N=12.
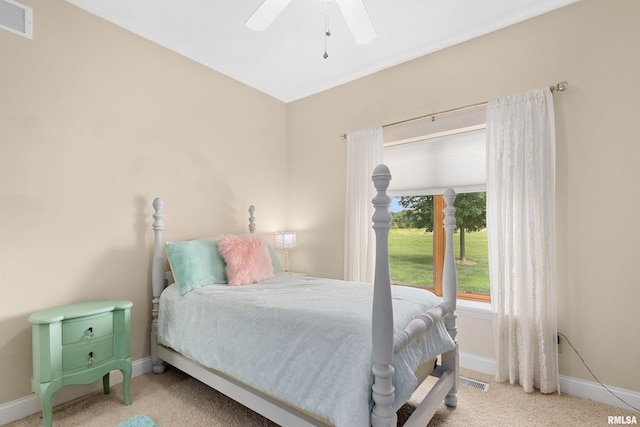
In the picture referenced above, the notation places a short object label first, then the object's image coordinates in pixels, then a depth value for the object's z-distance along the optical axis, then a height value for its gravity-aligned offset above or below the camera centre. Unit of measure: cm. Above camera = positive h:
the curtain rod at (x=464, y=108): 230 +91
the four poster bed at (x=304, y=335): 132 -64
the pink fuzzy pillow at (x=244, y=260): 258 -36
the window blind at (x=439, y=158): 275 +53
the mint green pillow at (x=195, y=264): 241 -37
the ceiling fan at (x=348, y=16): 187 +124
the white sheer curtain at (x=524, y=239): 226 -19
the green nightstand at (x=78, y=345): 179 -77
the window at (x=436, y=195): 279 +19
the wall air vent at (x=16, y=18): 202 +132
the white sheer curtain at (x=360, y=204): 319 +12
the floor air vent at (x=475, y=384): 235 -129
